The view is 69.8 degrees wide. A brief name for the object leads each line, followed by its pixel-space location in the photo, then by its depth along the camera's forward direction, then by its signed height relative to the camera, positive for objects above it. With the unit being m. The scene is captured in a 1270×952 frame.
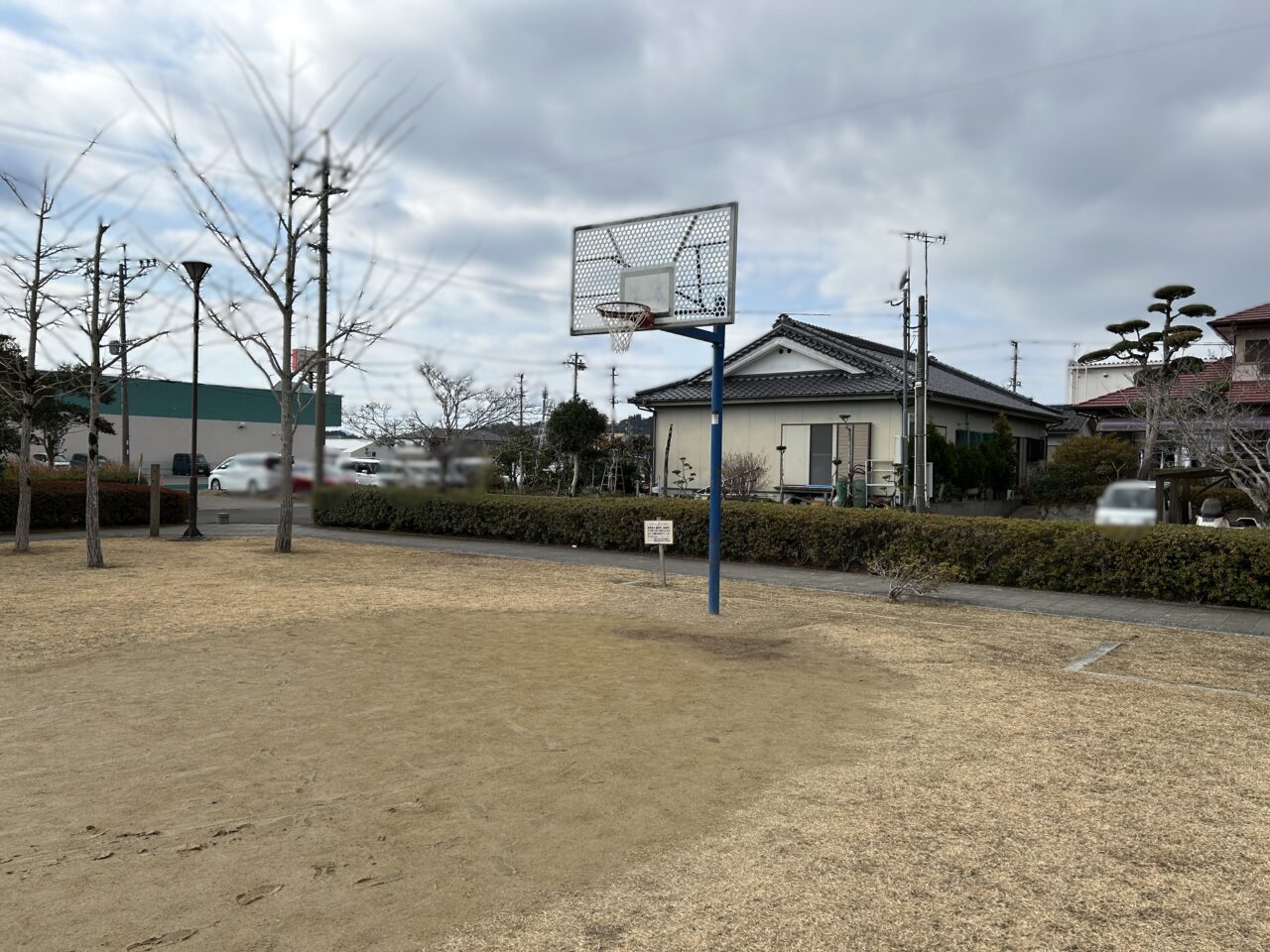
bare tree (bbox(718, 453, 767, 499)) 23.05 +0.35
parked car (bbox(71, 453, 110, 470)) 26.86 +0.61
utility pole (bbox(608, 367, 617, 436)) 31.91 +3.87
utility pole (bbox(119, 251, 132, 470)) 12.20 +2.58
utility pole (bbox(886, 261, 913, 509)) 19.64 +2.21
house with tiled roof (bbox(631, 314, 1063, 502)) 22.55 +2.15
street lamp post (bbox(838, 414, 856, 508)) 22.38 +1.00
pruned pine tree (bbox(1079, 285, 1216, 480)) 13.91 +2.71
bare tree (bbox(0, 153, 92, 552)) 14.20 +2.06
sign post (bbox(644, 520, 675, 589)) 12.15 -0.57
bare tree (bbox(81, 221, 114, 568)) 12.72 +1.08
